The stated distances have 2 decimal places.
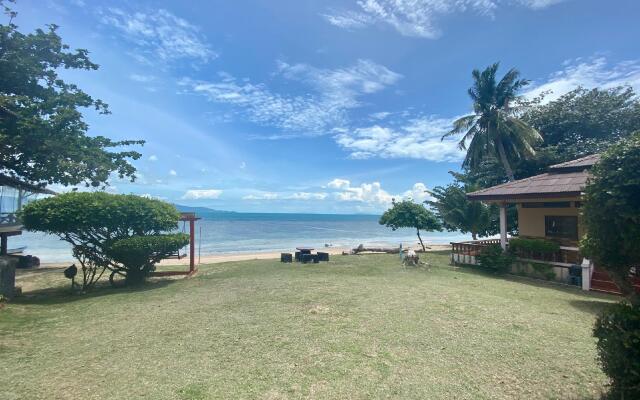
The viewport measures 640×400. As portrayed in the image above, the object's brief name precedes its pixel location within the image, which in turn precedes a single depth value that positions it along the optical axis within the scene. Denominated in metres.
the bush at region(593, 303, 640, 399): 3.21
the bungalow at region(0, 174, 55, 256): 14.20
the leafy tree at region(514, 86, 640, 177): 21.61
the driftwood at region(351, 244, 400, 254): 23.78
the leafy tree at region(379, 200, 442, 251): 22.41
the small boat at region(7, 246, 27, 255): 24.25
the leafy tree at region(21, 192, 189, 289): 10.53
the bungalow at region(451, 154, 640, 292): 11.23
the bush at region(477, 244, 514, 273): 13.34
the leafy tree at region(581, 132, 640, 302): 3.51
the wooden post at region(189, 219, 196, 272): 13.88
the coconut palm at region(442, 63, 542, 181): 23.38
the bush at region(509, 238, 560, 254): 12.20
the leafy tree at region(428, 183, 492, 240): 21.36
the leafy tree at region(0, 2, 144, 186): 12.11
